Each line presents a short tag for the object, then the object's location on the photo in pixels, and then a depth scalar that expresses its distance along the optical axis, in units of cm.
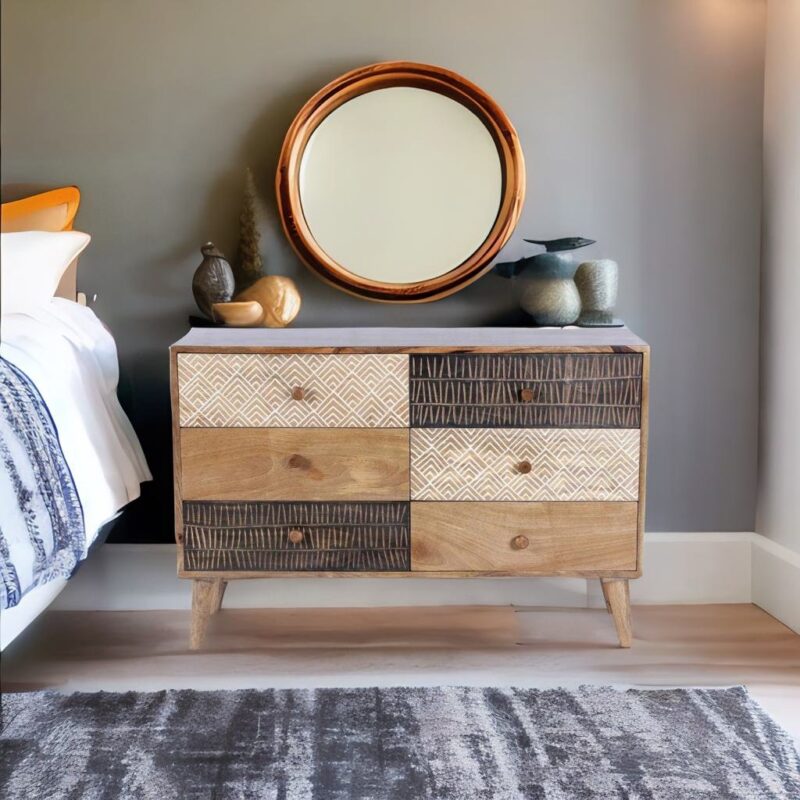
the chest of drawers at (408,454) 176
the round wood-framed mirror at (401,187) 205
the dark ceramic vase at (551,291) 197
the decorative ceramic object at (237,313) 192
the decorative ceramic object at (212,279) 196
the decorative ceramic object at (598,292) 200
